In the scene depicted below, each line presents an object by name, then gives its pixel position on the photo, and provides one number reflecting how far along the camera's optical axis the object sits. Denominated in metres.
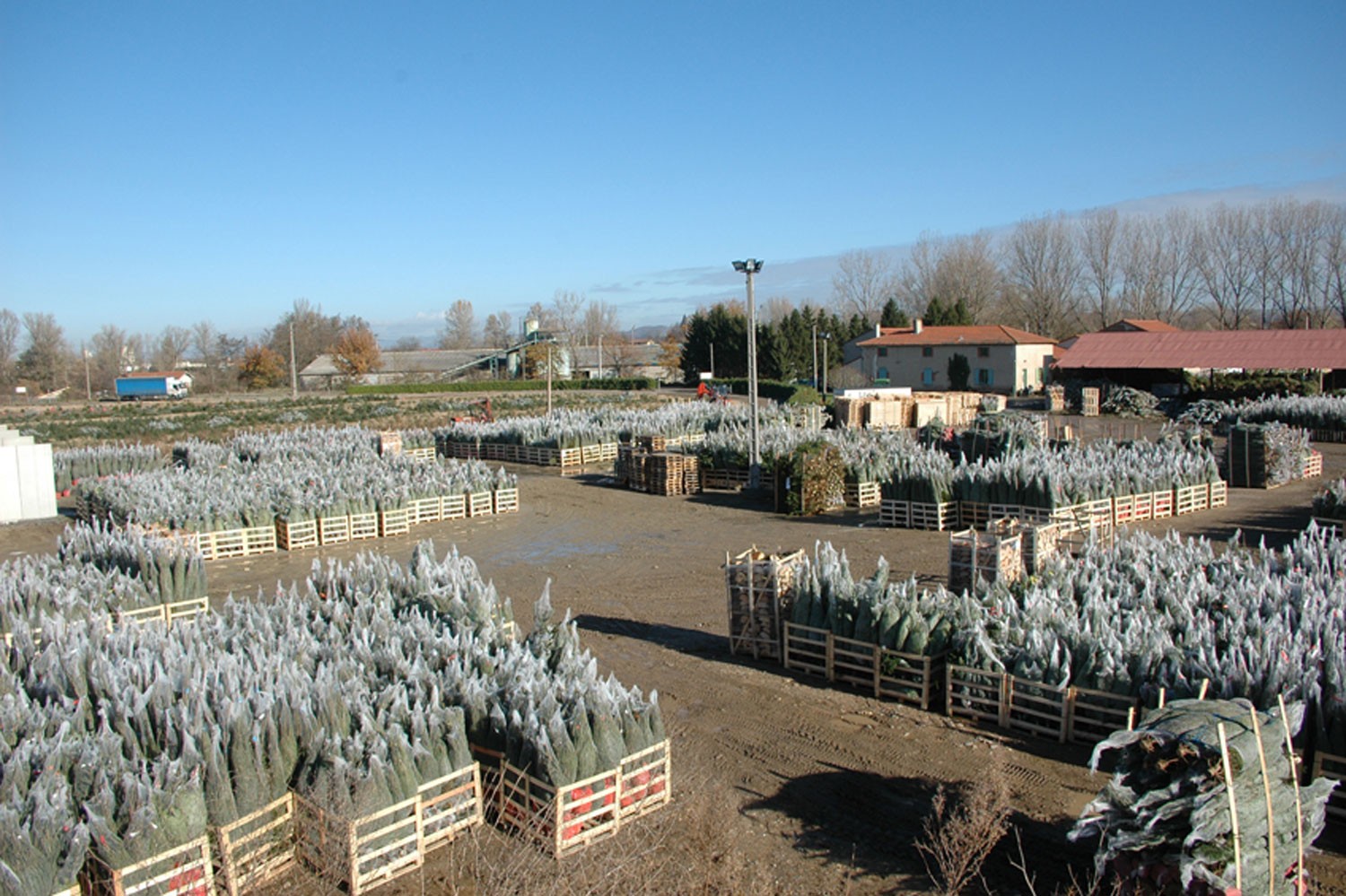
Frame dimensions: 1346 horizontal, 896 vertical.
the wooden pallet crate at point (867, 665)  10.96
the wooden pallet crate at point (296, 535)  21.09
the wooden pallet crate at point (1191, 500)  22.14
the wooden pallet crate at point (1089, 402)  48.53
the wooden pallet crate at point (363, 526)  22.03
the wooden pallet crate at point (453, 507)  24.25
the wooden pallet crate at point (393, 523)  22.36
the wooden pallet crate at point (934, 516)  21.09
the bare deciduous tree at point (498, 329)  155.00
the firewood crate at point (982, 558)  13.06
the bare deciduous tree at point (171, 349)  145.75
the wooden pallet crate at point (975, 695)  10.34
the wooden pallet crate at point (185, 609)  14.22
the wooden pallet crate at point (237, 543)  20.28
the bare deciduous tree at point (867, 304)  115.31
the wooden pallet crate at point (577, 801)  7.71
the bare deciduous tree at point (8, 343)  115.49
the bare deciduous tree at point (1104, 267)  95.44
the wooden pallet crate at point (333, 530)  21.56
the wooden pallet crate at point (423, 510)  23.58
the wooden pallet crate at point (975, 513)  20.98
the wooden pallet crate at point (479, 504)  24.67
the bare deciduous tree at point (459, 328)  159.38
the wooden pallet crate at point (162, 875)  6.59
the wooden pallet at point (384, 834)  7.25
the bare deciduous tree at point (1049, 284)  97.81
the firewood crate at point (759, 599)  12.49
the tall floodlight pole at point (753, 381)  25.53
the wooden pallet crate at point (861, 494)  24.20
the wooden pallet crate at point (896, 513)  21.48
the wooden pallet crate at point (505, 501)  25.06
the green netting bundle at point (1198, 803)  6.14
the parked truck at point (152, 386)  89.87
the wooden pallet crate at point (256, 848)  7.05
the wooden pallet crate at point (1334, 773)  8.09
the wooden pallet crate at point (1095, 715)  9.63
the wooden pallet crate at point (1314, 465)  27.91
